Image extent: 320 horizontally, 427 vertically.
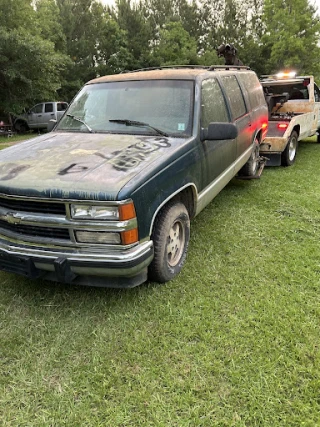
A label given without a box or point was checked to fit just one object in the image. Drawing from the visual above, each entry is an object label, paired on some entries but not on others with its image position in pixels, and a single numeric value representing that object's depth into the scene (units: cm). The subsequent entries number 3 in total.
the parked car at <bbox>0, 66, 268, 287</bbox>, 240
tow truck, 671
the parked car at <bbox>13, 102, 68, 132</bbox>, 1745
